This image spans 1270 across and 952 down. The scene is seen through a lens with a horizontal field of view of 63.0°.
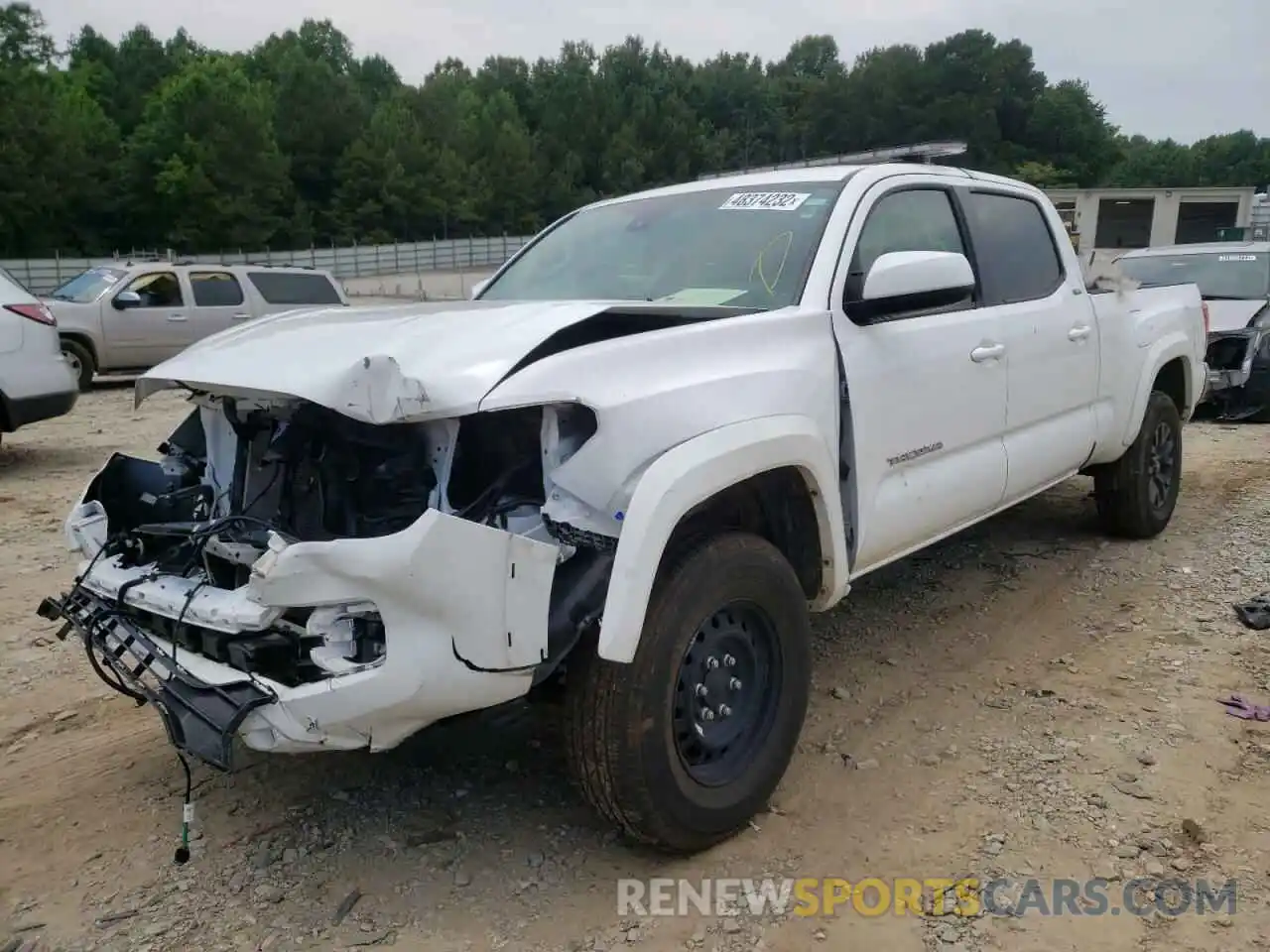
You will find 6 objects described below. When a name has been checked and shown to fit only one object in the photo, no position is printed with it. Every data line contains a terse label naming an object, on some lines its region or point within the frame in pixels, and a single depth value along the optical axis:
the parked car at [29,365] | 7.60
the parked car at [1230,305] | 9.87
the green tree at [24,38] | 70.81
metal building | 42.94
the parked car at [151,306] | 13.22
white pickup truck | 2.42
